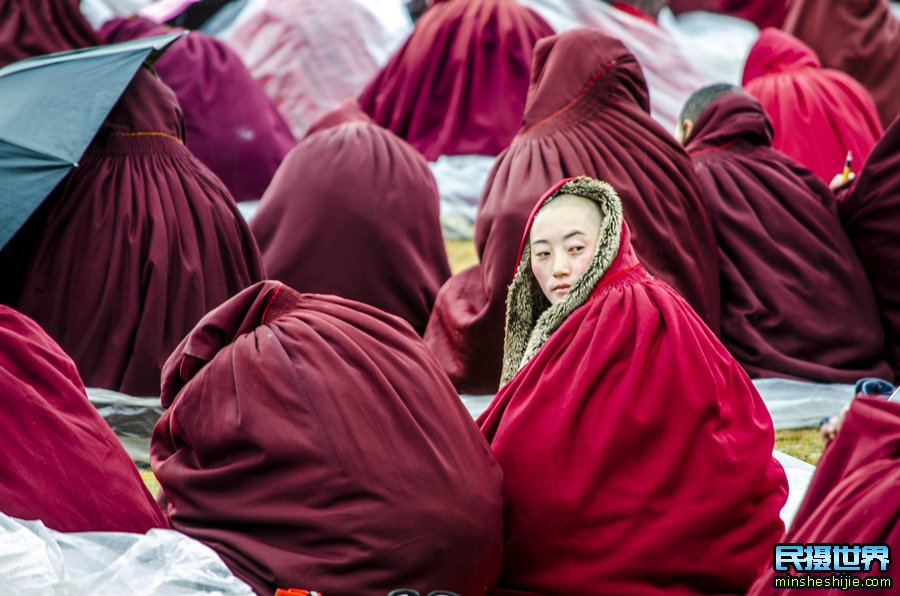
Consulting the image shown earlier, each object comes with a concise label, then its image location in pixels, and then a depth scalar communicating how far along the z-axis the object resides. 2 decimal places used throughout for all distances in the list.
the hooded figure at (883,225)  10.80
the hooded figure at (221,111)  15.41
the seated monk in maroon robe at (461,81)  15.80
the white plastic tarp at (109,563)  5.49
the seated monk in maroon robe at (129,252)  9.99
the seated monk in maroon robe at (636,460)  6.73
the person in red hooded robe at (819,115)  14.32
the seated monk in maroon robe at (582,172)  10.30
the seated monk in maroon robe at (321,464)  6.07
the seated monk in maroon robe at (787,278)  10.64
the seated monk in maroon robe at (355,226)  11.70
